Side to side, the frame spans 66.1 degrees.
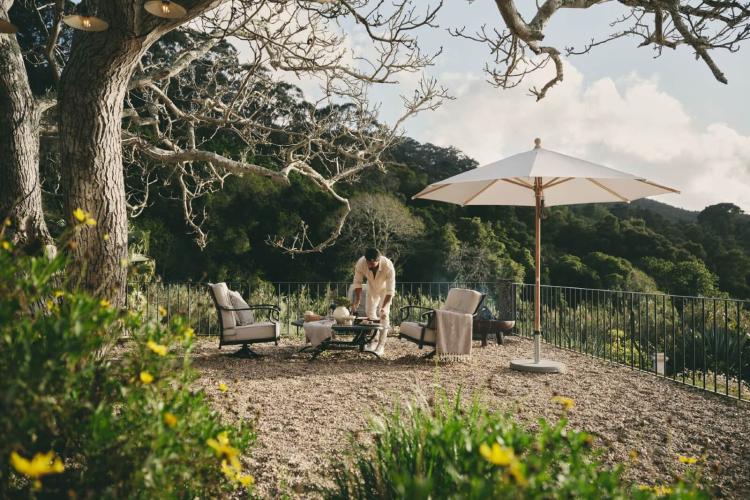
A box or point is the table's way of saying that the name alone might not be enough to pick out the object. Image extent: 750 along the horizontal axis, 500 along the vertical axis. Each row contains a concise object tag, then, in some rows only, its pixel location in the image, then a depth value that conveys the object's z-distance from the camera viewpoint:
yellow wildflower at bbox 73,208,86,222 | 1.94
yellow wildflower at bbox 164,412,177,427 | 1.58
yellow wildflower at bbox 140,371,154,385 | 1.67
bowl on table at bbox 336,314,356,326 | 7.30
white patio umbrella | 6.11
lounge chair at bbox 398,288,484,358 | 7.16
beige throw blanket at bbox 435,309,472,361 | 7.07
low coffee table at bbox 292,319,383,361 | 7.11
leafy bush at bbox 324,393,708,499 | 1.48
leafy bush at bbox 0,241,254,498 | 1.55
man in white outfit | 7.50
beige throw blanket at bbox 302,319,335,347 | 7.34
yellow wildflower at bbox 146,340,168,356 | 1.76
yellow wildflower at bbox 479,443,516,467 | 1.23
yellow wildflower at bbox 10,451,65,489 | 1.17
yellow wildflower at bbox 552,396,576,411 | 1.85
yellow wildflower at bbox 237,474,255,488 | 2.01
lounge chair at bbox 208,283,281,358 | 7.41
